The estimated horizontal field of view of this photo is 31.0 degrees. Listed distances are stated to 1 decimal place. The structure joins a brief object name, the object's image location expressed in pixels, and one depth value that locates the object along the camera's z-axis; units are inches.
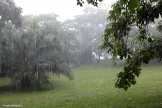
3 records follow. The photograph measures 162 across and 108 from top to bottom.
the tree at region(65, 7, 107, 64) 2204.7
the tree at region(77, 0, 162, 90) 379.2
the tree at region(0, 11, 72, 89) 874.1
